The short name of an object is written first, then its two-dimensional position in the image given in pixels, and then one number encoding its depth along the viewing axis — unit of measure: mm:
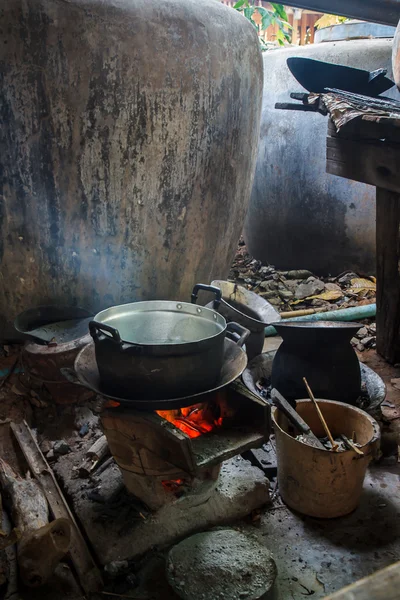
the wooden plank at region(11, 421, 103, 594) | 2223
